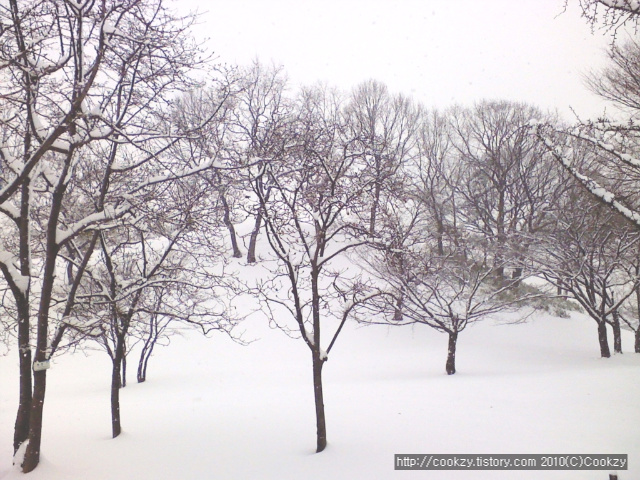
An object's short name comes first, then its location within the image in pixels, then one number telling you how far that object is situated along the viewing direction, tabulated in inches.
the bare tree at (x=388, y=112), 927.7
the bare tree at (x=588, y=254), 514.9
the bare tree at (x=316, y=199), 259.1
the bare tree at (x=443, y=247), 296.2
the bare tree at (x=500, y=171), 863.7
